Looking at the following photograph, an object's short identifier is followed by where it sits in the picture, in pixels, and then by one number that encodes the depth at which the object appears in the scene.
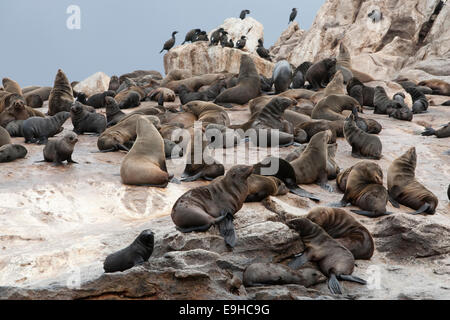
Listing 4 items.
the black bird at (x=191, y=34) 23.00
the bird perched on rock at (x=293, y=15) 32.25
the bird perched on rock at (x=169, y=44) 22.47
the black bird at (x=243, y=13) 27.60
